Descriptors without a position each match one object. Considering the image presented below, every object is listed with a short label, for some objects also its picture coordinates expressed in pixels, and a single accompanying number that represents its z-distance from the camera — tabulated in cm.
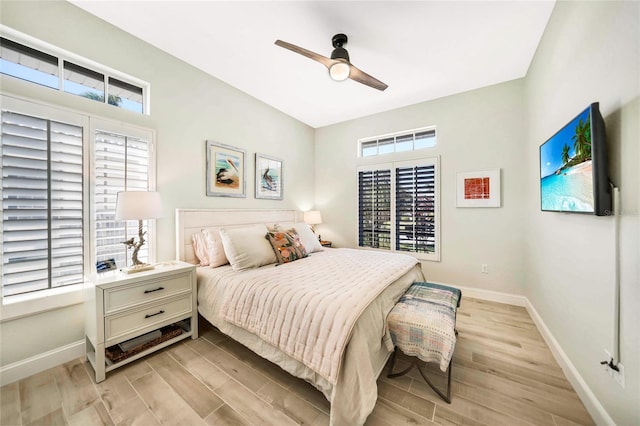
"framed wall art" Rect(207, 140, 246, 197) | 298
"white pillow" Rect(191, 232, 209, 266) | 261
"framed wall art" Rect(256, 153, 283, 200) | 367
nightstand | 172
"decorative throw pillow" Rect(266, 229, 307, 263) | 258
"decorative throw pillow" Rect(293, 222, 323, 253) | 317
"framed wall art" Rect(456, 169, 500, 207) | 316
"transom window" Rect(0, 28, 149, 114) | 176
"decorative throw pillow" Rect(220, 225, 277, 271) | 232
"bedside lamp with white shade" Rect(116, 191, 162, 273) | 191
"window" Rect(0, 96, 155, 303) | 168
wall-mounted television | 119
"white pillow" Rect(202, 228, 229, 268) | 250
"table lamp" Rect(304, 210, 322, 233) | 439
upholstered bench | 148
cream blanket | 136
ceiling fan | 205
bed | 129
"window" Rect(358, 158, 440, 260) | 361
